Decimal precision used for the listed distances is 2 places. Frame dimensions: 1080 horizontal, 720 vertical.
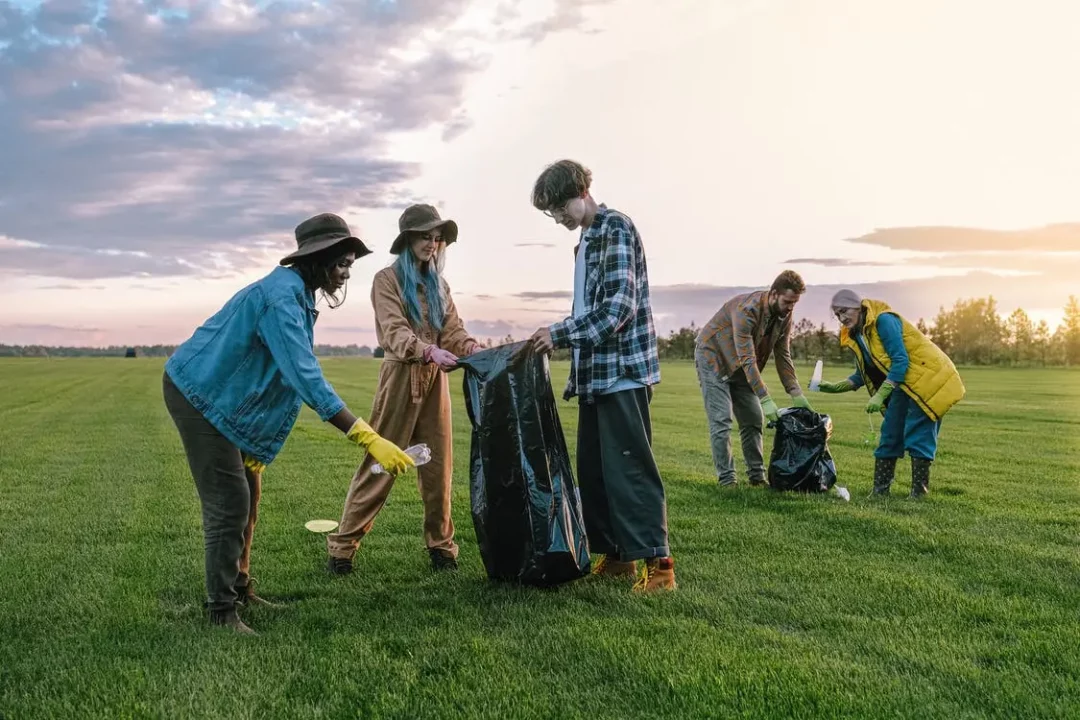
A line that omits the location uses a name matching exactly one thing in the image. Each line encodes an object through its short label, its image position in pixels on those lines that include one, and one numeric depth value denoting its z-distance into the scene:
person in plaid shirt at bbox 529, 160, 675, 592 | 4.19
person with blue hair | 4.57
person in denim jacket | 3.45
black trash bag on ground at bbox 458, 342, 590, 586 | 4.12
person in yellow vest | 6.79
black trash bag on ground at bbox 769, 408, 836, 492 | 7.01
